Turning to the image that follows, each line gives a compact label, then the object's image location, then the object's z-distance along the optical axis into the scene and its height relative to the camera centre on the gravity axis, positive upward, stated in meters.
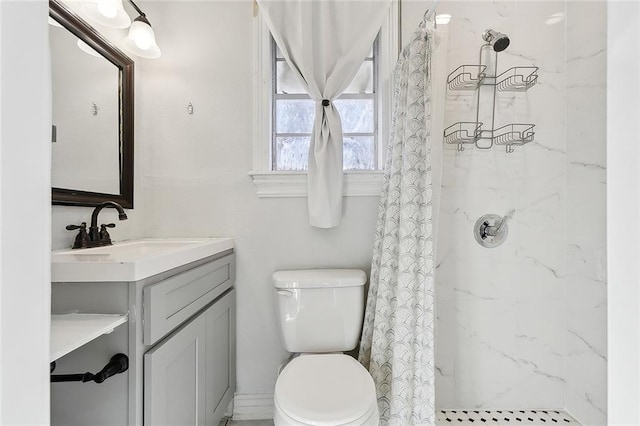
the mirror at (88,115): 1.19 +0.38
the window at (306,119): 1.84 +0.51
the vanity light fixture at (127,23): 1.25 +0.75
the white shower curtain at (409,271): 1.35 -0.26
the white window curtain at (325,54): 1.61 +0.77
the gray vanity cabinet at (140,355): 0.89 -0.43
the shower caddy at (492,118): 1.69 +0.49
